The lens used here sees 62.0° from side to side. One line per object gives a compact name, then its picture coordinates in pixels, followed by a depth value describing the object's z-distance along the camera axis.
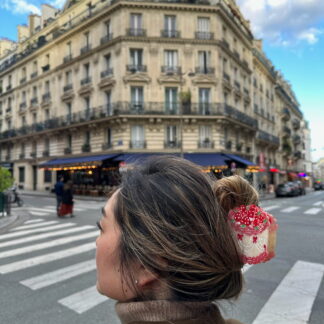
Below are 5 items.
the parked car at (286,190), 24.32
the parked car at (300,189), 28.12
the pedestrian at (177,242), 0.84
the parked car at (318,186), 46.97
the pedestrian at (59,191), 11.16
